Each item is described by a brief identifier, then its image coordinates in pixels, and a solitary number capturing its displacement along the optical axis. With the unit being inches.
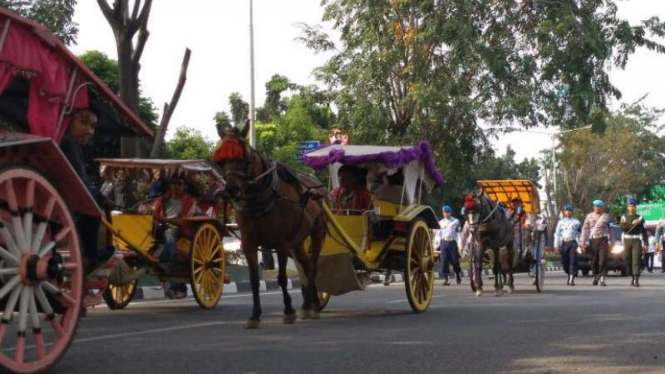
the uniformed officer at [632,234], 930.1
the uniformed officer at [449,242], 998.4
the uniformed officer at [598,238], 912.9
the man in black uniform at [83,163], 332.8
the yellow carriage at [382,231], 517.7
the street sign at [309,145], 1110.4
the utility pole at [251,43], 1288.6
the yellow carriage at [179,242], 538.6
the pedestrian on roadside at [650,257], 1473.9
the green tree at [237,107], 2417.6
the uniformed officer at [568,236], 991.0
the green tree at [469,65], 1167.6
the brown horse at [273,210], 431.5
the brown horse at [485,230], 728.3
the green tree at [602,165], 2415.1
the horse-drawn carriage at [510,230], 734.5
